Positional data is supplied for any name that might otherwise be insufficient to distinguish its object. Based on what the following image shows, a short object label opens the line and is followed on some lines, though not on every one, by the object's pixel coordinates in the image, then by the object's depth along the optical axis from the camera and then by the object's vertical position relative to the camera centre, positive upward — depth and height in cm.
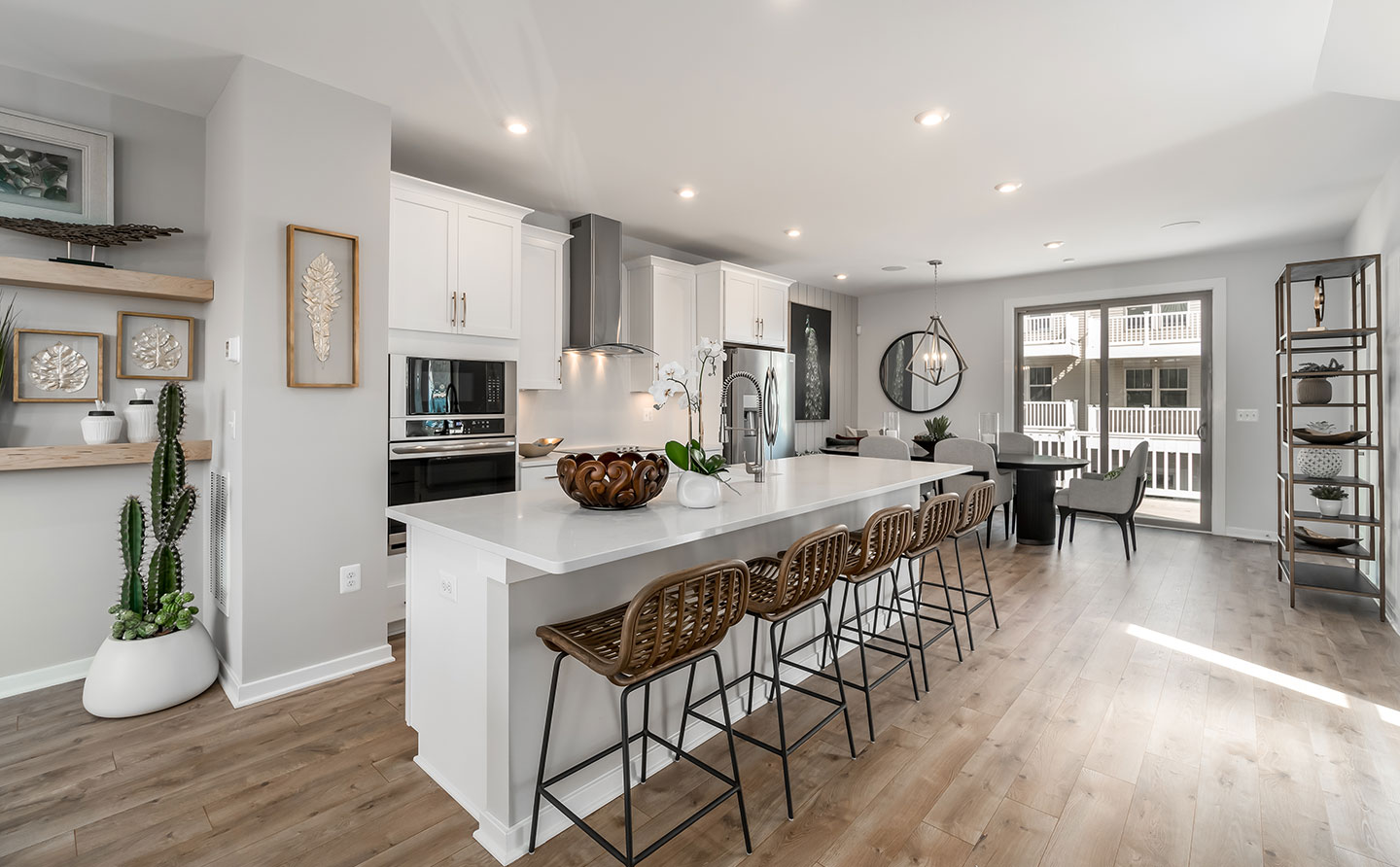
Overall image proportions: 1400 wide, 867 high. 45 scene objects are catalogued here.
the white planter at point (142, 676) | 244 -94
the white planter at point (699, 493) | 214 -19
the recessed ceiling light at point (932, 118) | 296 +149
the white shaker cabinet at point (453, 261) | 326 +94
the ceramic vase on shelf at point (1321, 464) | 397 -17
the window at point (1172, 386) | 605 +47
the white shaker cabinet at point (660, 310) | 502 +100
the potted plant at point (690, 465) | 214 -10
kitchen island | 174 -54
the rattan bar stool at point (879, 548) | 238 -44
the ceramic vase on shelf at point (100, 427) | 267 +3
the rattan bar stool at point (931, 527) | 279 -41
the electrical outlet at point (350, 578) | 288 -65
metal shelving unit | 372 -2
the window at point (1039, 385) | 679 +54
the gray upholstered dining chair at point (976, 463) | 515 -22
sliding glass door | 601 +46
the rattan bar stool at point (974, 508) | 315 -37
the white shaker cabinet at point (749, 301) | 535 +118
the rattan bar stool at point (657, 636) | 154 -53
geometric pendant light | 711 +87
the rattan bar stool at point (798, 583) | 197 -49
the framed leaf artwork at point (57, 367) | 264 +28
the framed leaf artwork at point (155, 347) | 286 +40
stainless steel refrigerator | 527 +33
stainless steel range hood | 453 +106
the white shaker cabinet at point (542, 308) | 413 +83
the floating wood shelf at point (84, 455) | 250 -8
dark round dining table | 542 -53
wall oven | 321 +2
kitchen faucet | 281 -14
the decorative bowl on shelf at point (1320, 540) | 394 -64
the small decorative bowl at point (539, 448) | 400 -8
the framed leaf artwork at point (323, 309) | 270 +54
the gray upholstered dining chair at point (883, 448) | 535 -11
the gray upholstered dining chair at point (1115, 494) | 503 -47
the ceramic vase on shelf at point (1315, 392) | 385 +26
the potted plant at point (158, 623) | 246 -76
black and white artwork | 704 +86
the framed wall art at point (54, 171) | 258 +109
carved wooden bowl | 207 -15
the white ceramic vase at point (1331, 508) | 386 -44
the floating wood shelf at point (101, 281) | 247 +63
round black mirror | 745 +60
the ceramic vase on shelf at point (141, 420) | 278 +6
